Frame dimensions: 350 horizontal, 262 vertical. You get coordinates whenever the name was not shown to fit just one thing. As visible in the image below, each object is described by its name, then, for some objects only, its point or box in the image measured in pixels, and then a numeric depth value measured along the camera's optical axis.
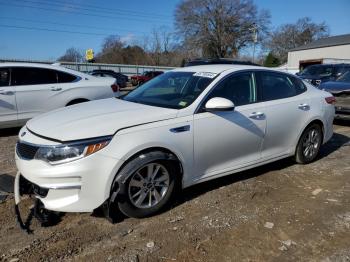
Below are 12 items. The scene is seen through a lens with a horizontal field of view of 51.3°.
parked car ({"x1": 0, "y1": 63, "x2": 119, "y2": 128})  7.33
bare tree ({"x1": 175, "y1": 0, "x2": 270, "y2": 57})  59.41
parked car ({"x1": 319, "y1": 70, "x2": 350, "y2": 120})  8.84
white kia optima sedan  3.39
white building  46.56
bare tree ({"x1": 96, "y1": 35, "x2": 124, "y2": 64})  72.38
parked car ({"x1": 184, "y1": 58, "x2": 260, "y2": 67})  12.88
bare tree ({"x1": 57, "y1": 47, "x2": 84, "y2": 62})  67.88
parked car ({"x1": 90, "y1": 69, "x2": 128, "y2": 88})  28.06
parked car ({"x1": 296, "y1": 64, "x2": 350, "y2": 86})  13.14
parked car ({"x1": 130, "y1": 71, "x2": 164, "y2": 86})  32.38
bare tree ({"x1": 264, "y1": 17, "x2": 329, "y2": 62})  74.38
